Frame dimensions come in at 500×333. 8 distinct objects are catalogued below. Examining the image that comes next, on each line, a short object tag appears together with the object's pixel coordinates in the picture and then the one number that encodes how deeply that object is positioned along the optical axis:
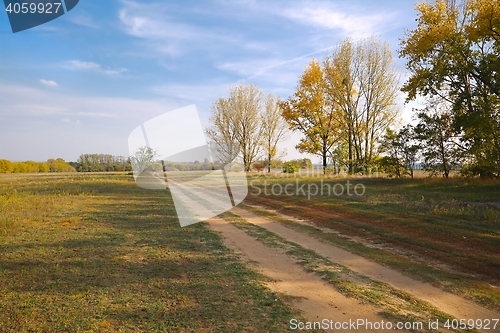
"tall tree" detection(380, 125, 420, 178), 23.31
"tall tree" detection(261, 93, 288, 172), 46.12
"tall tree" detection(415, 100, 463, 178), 20.84
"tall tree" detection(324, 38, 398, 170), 29.39
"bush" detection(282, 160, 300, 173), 39.00
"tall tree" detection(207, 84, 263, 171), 45.75
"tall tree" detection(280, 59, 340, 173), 32.12
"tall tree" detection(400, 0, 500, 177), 16.08
